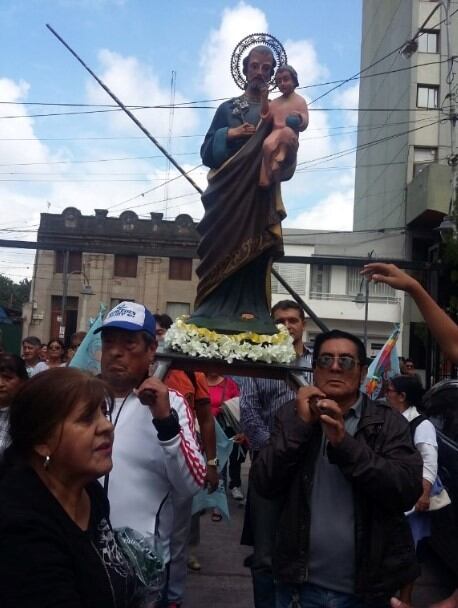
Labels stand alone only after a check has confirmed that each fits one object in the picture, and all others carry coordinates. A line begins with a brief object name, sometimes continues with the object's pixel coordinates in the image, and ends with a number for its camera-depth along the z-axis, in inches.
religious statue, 149.7
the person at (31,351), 357.1
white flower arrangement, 135.4
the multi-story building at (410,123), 1072.0
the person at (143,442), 99.7
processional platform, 131.9
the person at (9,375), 160.2
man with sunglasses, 97.1
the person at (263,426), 132.3
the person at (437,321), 106.9
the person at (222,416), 271.6
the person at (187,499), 146.2
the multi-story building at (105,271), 1344.7
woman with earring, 59.4
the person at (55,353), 340.5
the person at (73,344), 341.5
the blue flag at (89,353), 169.5
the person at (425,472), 187.0
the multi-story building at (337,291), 1285.7
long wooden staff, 177.8
